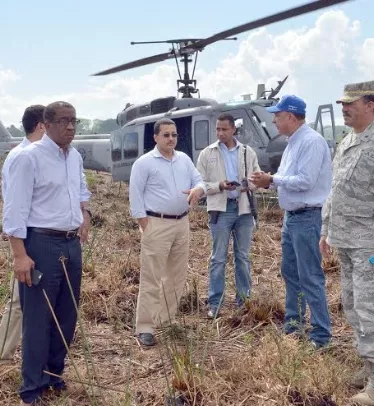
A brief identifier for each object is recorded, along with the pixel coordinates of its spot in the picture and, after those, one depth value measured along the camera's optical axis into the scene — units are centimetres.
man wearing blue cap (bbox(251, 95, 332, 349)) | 435
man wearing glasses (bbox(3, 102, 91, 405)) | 343
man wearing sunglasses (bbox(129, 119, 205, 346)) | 490
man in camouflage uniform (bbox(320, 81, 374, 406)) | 353
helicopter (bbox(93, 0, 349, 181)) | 1145
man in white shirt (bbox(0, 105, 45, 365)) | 407
